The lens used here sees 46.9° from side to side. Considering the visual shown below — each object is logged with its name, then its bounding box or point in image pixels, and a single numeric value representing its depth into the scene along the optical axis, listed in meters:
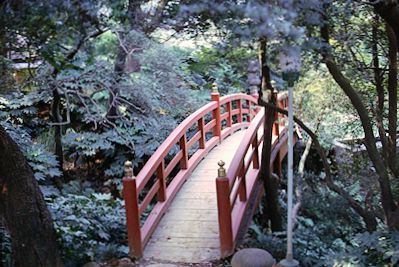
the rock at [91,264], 3.84
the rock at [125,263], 4.16
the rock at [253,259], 3.64
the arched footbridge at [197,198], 4.32
